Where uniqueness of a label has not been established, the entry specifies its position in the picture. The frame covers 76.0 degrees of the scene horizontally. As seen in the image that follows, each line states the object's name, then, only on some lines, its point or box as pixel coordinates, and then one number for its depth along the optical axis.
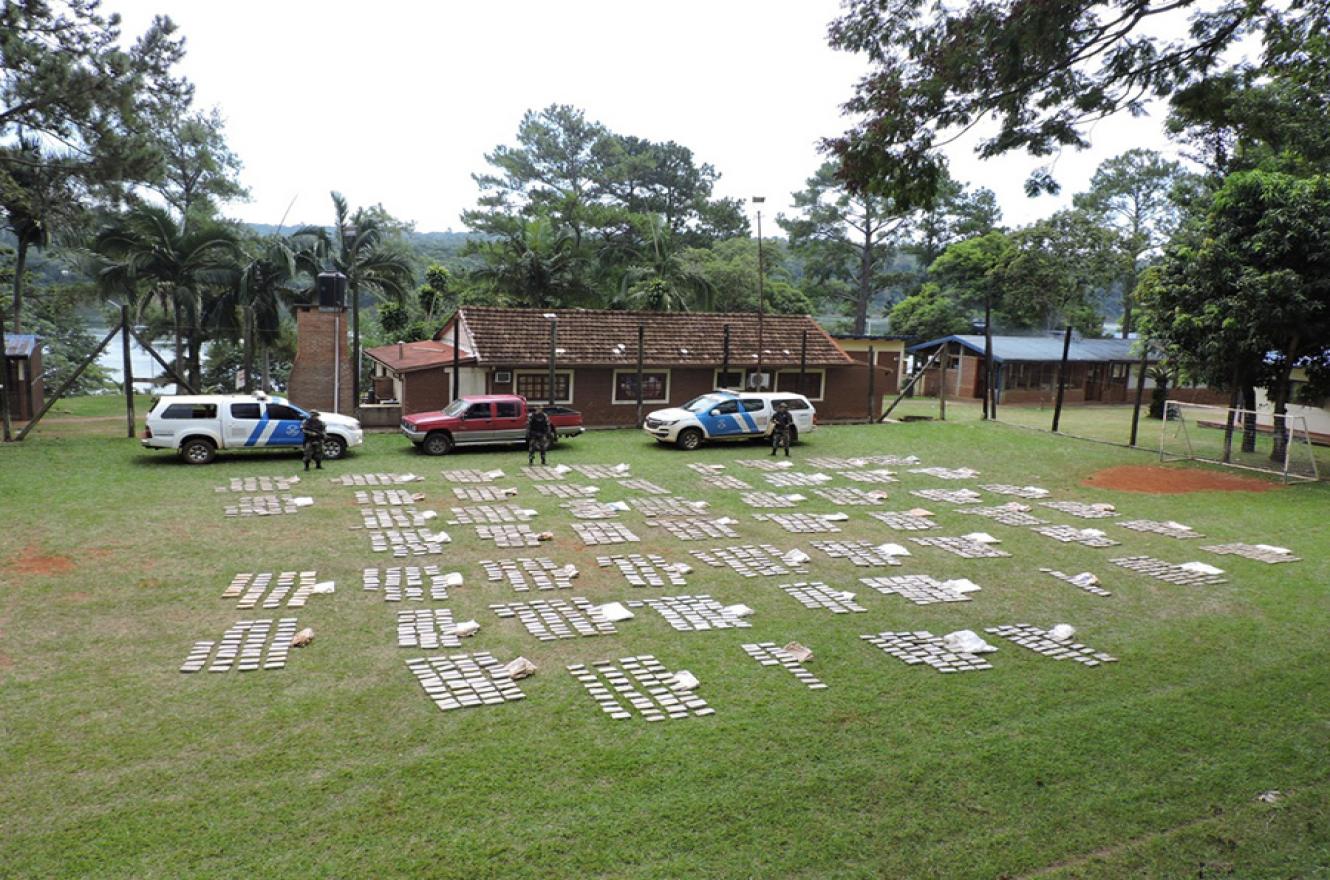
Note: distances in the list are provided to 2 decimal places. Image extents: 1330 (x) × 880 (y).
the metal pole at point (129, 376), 21.94
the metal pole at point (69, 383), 21.15
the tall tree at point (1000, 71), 8.98
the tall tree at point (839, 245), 56.34
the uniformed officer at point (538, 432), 20.84
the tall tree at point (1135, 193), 51.66
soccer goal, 22.30
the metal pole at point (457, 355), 24.78
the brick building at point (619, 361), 26.08
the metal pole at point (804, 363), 29.39
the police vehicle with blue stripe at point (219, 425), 19.30
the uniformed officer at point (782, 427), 23.39
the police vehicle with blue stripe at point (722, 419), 23.80
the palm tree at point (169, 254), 28.92
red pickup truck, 21.88
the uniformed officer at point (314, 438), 19.31
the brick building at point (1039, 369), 41.47
